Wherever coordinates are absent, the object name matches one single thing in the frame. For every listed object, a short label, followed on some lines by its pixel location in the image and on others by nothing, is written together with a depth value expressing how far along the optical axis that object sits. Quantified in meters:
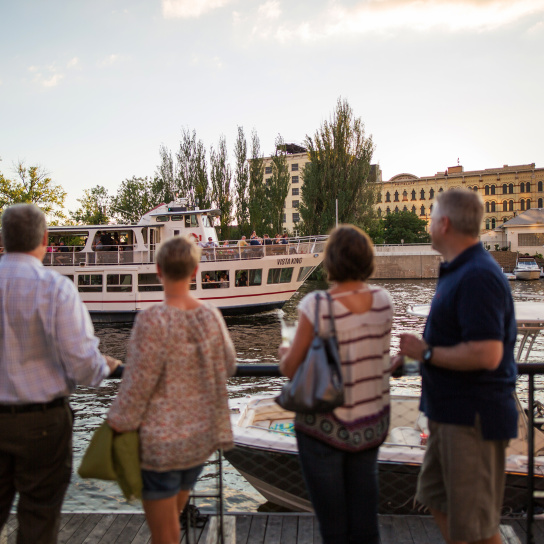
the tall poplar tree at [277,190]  51.69
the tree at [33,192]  37.81
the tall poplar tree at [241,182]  53.00
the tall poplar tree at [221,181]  53.31
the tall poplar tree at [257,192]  50.88
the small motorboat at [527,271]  49.03
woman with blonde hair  2.03
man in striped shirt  2.15
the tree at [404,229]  79.50
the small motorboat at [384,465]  4.21
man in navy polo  2.02
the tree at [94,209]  60.80
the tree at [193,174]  54.28
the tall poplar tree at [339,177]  48.06
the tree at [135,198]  61.41
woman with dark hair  2.06
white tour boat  26.05
